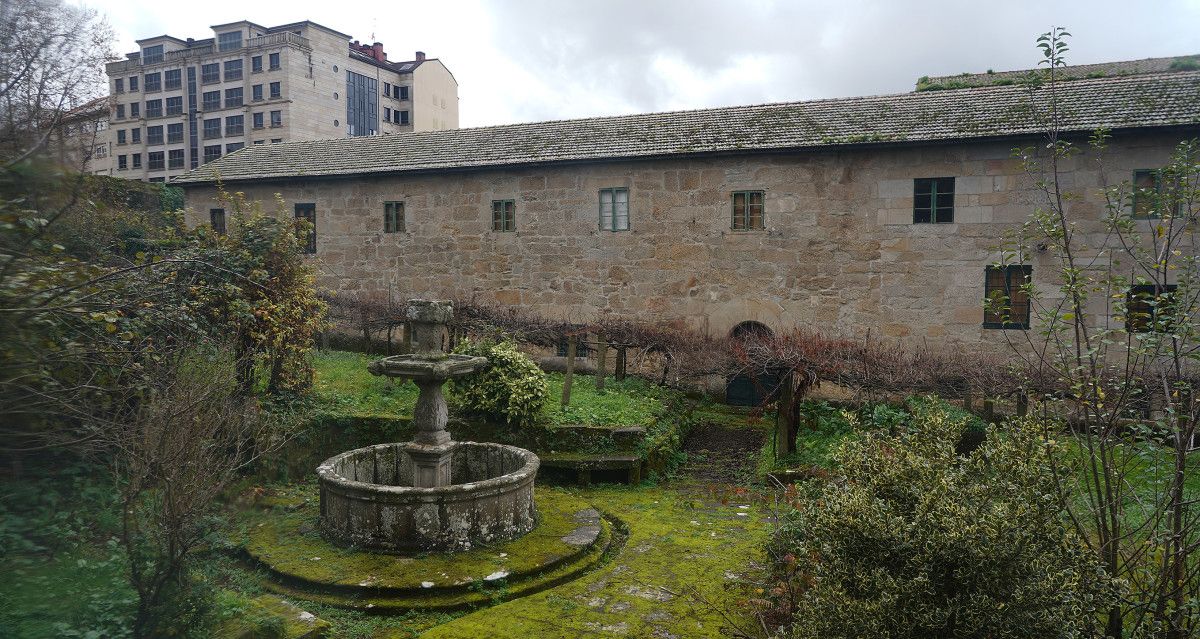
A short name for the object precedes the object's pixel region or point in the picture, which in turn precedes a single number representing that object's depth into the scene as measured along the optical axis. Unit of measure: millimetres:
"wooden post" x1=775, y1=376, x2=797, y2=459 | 10234
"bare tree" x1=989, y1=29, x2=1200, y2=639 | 4027
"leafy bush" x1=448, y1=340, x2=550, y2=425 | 10078
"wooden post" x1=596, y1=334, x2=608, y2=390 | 12969
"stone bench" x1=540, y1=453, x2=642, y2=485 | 9773
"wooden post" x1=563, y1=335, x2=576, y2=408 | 11227
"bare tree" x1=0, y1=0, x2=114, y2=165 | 3324
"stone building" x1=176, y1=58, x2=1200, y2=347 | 13461
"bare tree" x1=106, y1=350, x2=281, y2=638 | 4360
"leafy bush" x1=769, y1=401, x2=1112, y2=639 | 3518
